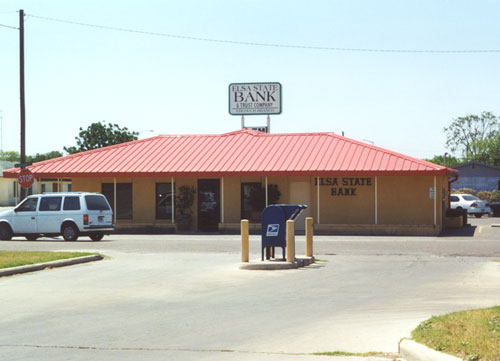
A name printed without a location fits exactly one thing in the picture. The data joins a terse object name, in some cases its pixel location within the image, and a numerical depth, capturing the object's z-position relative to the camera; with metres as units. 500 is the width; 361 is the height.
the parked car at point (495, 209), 55.34
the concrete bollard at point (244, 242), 17.48
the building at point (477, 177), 74.69
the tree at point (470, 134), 126.24
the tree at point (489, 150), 117.07
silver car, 54.53
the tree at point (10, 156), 165.12
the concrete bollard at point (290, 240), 17.03
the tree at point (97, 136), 86.62
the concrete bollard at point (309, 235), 18.34
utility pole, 34.34
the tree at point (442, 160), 126.72
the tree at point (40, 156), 128.61
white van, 28.14
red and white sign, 30.30
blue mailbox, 17.39
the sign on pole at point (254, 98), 47.03
